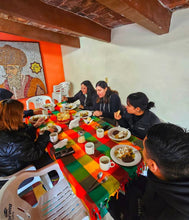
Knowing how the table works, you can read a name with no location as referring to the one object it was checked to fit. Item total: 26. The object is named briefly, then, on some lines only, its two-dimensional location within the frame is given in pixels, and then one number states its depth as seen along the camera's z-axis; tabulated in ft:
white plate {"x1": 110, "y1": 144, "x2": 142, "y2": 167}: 2.79
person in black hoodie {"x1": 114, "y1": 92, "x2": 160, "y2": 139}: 4.27
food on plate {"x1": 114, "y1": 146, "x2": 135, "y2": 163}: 2.96
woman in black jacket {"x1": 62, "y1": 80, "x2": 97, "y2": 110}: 7.38
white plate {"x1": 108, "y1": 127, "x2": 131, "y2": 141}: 3.71
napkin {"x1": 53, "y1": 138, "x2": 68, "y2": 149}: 3.53
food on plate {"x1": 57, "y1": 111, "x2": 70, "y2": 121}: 5.25
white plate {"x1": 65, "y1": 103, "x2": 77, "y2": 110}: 6.81
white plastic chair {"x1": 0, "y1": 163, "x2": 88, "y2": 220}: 2.13
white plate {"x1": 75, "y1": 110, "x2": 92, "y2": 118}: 5.64
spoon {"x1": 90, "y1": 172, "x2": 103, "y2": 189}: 2.55
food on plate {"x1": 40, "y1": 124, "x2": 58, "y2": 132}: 4.45
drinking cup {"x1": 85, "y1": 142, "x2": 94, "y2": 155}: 3.19
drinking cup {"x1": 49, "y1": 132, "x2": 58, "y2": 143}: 3.80
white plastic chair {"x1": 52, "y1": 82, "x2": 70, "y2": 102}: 12.65
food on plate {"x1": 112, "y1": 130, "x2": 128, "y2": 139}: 3.84
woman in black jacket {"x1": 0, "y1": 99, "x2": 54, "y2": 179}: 3.12
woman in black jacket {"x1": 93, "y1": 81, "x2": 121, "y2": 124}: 6.02
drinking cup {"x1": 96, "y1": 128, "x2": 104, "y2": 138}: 3.95
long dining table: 2.23
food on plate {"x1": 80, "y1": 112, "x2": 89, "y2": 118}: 5.65
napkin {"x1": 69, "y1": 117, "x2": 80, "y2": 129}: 4.57
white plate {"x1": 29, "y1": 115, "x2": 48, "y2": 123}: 5.47
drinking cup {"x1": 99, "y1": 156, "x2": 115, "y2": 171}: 2.65
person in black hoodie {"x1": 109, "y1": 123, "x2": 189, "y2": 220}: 1.66
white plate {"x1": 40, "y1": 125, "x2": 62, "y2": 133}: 4.53
